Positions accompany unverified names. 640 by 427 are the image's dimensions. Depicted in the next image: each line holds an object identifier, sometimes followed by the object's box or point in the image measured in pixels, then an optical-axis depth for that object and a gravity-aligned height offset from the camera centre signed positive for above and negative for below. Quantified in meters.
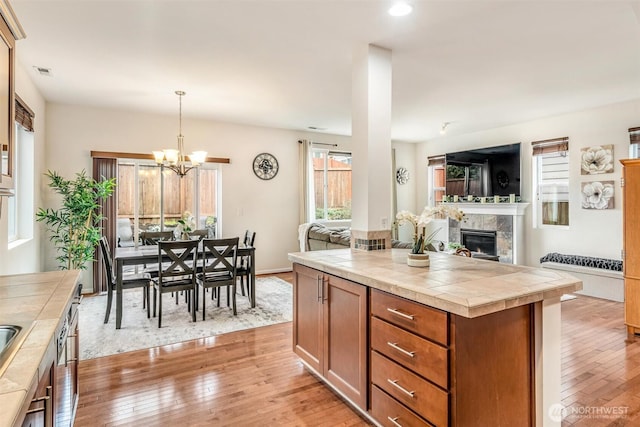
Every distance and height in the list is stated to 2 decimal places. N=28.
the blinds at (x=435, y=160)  7.74 +1.10
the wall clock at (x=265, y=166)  6.51 +0.83
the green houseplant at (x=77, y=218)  4.45 -0.10
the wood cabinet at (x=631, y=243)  3.34 -0.33
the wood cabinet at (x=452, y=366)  1.55 -0.75
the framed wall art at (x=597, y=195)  5.07 +0.21
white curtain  6.88 +0.61
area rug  3.30 -1.23
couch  5.26 -0.45
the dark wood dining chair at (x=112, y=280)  3.76 -0.76
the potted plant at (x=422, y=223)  2.20 -0.09
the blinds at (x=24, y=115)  3.54 +1.03
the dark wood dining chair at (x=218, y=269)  3.92 -0.66
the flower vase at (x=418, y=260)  2.21 -0.32
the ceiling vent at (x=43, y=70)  3.69 +1.50
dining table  3.66 -0.53
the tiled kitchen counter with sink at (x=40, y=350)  0.86 -0.42
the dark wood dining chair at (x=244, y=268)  4.40 -0.74
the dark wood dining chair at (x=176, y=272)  3.66 -0.67
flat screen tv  6.24 +0.72
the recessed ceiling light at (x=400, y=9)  2.49 +1.45
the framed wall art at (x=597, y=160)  5.08 +0.73
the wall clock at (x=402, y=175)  8.20 +0.80
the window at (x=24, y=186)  4.15 +0.30
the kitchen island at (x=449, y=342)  1.55 -0.66
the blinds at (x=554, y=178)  5.64 +0.52
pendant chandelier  4.16 +0.65
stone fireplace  6.15 -0.39
